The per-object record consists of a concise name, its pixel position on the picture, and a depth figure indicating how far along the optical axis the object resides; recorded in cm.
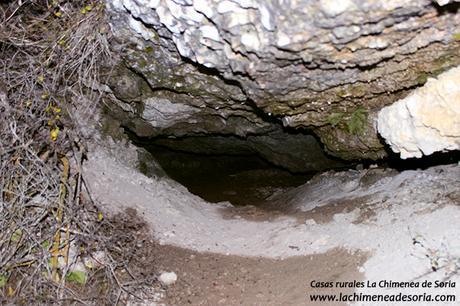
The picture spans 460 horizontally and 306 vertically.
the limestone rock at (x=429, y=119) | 254
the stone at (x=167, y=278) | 294
